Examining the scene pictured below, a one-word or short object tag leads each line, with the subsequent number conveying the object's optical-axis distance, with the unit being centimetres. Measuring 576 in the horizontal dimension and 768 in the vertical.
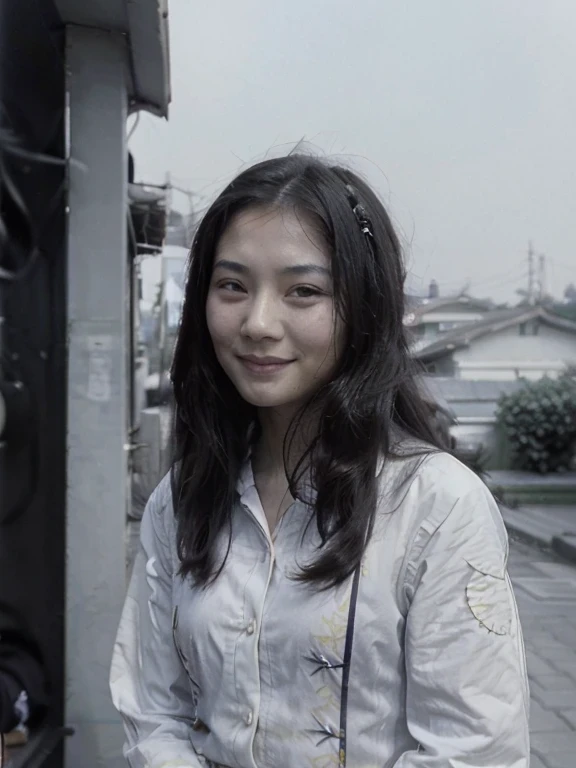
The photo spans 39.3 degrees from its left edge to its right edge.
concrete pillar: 282
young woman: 108
